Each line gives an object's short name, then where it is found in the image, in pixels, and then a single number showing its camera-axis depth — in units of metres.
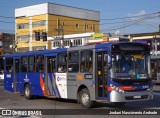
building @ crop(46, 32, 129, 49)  79.76
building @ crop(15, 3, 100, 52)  95.44
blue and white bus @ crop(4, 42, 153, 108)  14.14
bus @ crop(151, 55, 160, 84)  34.50
